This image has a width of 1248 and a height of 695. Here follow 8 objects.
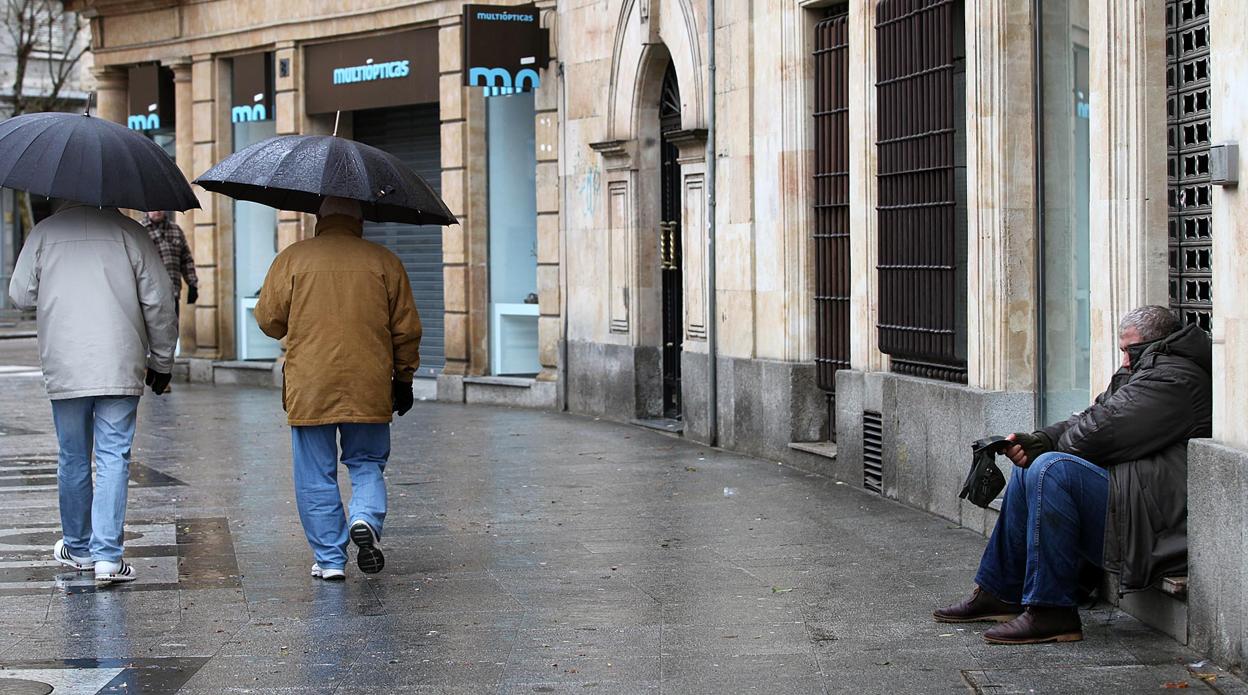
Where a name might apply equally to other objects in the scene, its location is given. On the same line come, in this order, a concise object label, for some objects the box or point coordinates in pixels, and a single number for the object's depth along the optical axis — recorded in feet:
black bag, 23.72
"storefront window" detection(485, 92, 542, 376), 62.64
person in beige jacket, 27.04
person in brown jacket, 27.27
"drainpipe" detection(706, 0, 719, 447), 46.42
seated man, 22.39
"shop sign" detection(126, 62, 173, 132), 79.00
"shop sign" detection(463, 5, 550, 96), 57.82
